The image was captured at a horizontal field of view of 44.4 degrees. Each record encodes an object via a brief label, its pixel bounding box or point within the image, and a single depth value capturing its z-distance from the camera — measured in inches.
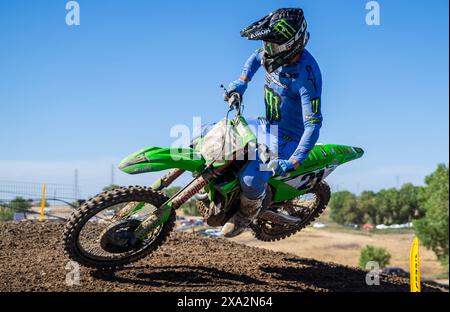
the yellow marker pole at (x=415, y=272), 240.1
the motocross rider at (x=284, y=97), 271.1
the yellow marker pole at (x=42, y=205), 477.7
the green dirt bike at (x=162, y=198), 256.7
